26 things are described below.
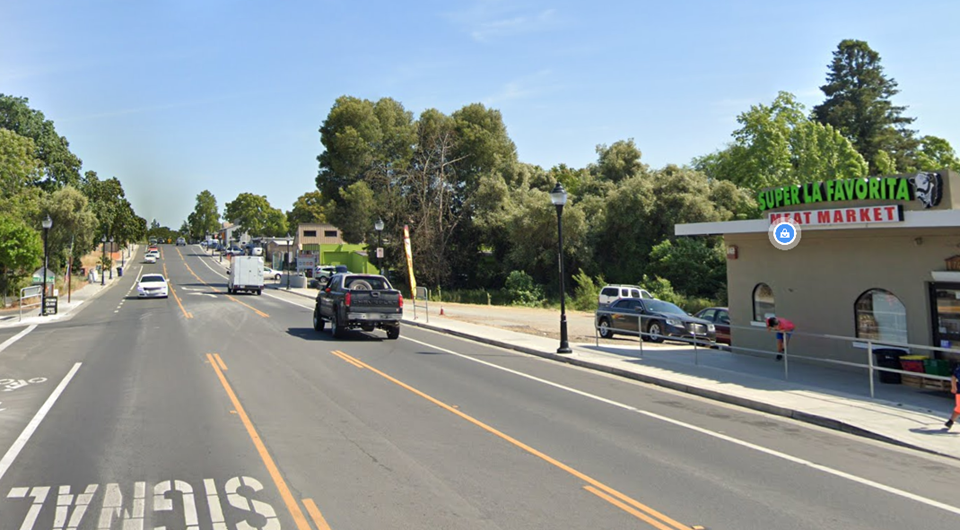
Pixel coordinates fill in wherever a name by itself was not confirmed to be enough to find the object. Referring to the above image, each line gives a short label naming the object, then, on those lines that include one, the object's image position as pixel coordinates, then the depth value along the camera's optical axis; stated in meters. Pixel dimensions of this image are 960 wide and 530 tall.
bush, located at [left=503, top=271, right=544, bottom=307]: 47.50
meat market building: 12.60
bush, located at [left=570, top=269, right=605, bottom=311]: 43.53
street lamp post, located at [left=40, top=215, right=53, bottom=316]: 29.66
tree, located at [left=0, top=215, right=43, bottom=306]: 33.44
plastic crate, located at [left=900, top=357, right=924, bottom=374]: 12.27
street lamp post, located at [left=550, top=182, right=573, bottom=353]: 17.41
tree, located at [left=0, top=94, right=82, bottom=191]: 66.88
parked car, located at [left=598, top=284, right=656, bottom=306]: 31.98
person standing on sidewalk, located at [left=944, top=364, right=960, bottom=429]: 9.00
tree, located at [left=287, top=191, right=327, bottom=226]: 127.85
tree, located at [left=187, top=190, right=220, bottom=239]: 178.75
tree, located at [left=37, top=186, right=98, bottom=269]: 49.72
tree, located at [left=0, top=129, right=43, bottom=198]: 47.62
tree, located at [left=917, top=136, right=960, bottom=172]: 62.31
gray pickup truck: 19.98
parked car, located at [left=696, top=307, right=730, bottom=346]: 20.94
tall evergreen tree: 69.44
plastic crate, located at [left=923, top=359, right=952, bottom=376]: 11.98
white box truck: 46.44
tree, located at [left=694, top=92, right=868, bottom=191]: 55.69
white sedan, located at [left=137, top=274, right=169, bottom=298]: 40.91
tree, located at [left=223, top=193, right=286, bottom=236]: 148.50
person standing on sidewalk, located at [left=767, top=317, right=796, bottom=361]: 14.29
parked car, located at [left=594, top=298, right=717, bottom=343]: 22.22
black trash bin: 12.77
